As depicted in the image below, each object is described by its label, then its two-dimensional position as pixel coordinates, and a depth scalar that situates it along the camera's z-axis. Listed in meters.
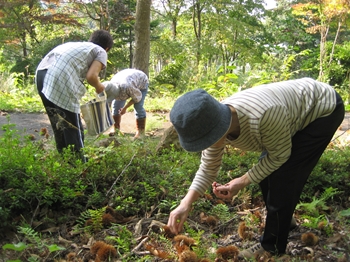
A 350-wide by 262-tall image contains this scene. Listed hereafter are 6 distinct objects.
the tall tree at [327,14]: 9.72
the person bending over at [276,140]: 1.94
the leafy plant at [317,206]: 2.97
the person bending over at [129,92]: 4.91
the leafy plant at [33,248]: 2.22
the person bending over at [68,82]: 3.50
